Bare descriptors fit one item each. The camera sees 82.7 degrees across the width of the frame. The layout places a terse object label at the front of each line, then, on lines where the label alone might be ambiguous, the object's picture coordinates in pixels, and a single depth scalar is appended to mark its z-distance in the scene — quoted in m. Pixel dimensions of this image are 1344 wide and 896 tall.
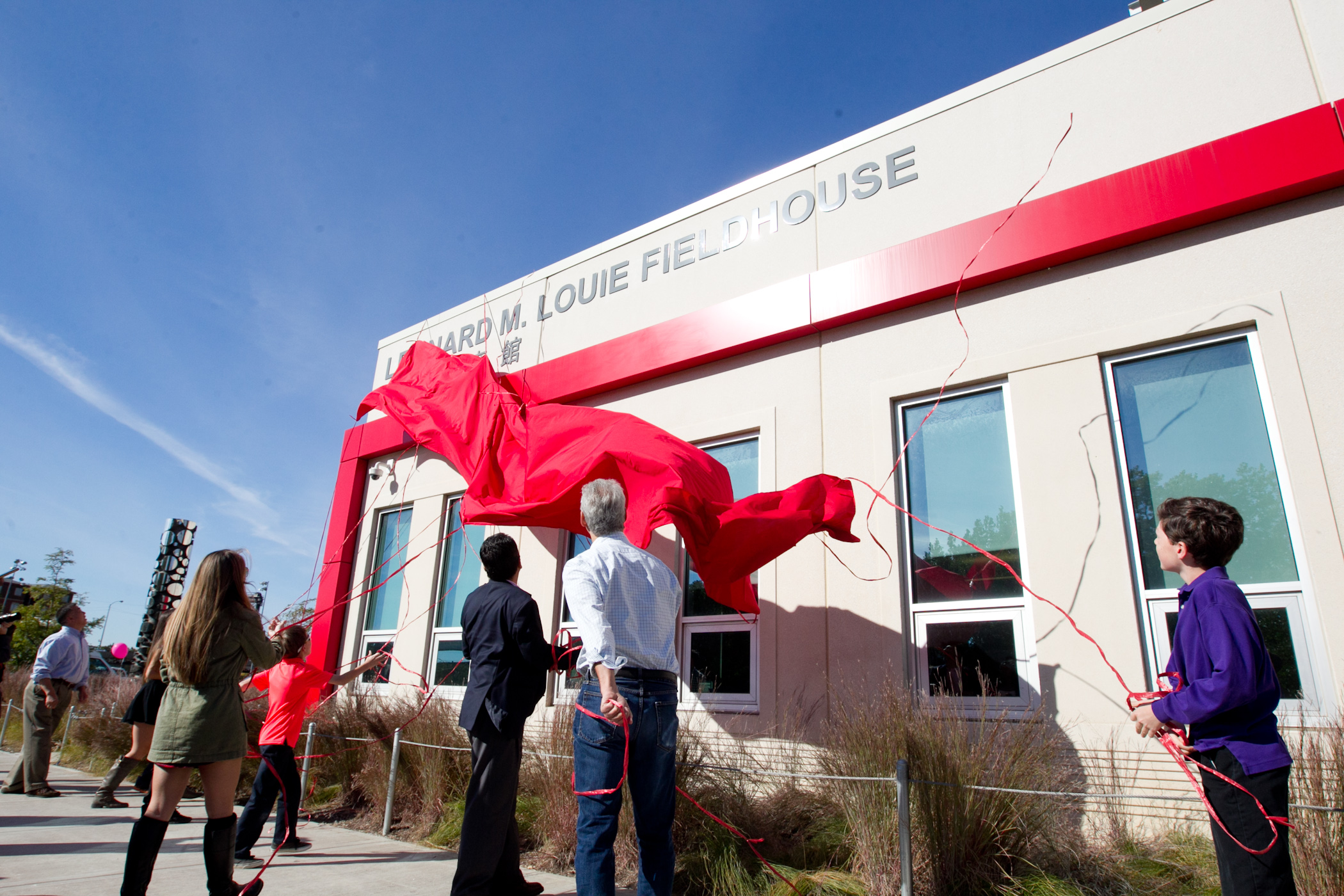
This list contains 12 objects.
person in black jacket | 3.33
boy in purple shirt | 2.21
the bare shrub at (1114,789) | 3.84
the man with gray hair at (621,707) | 2.63
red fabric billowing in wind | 4.29
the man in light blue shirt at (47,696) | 6.47
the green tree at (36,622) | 25.17
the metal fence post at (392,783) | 5.29
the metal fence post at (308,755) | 6.15
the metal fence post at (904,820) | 3.12
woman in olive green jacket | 2.98
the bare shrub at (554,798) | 4.36
